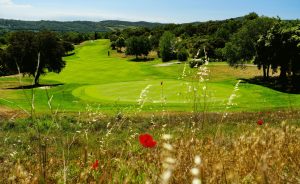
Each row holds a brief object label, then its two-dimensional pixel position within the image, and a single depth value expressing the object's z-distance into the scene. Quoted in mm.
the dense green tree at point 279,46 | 48875
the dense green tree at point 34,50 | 57594
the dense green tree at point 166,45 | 90575
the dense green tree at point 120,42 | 122188
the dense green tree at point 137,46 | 103062
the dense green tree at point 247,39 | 60344
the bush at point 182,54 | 84562
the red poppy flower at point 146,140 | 2858
